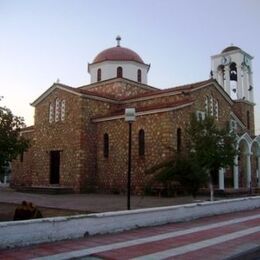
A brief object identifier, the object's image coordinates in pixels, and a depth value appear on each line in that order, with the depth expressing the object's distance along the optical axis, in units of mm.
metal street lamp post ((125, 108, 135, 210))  14848
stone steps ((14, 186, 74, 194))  27609
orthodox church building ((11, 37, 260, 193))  26047
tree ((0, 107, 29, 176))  13212
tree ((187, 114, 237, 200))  19656
